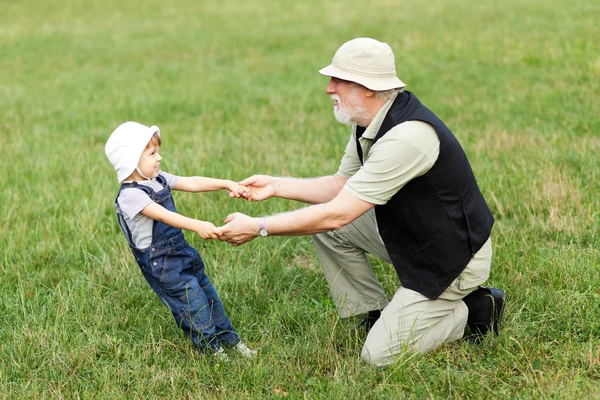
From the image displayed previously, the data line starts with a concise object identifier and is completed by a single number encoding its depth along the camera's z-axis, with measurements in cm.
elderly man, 428
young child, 416
